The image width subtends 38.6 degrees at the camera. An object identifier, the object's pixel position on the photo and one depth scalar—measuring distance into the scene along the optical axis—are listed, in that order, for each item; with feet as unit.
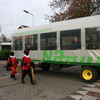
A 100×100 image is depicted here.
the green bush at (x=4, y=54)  62.49
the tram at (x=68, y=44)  21.34
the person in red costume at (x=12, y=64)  25.58
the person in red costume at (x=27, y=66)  21.80
